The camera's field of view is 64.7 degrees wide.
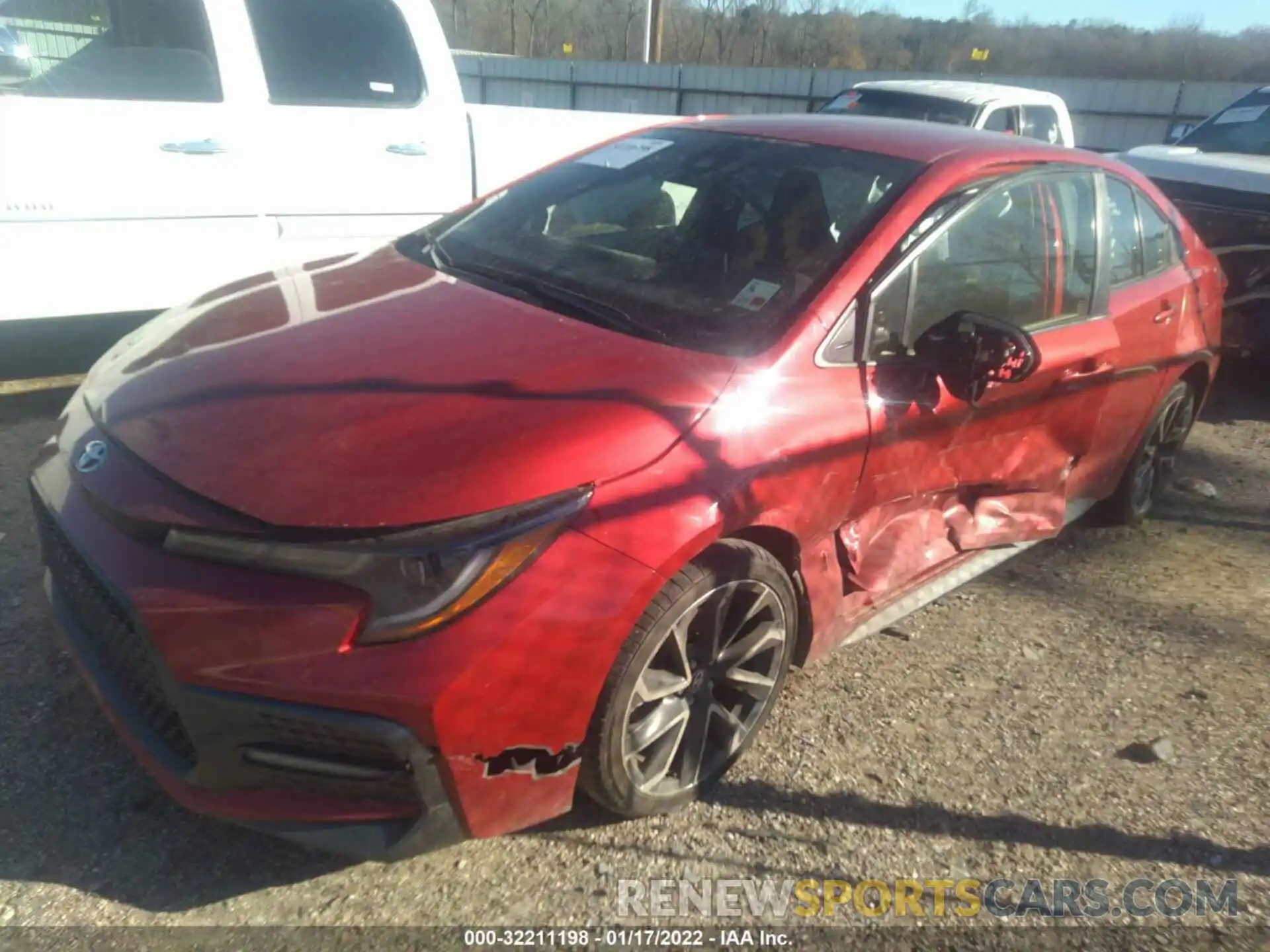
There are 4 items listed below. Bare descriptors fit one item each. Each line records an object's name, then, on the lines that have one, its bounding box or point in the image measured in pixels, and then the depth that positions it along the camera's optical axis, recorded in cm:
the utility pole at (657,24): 2095
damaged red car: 200
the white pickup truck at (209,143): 450
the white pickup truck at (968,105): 909
